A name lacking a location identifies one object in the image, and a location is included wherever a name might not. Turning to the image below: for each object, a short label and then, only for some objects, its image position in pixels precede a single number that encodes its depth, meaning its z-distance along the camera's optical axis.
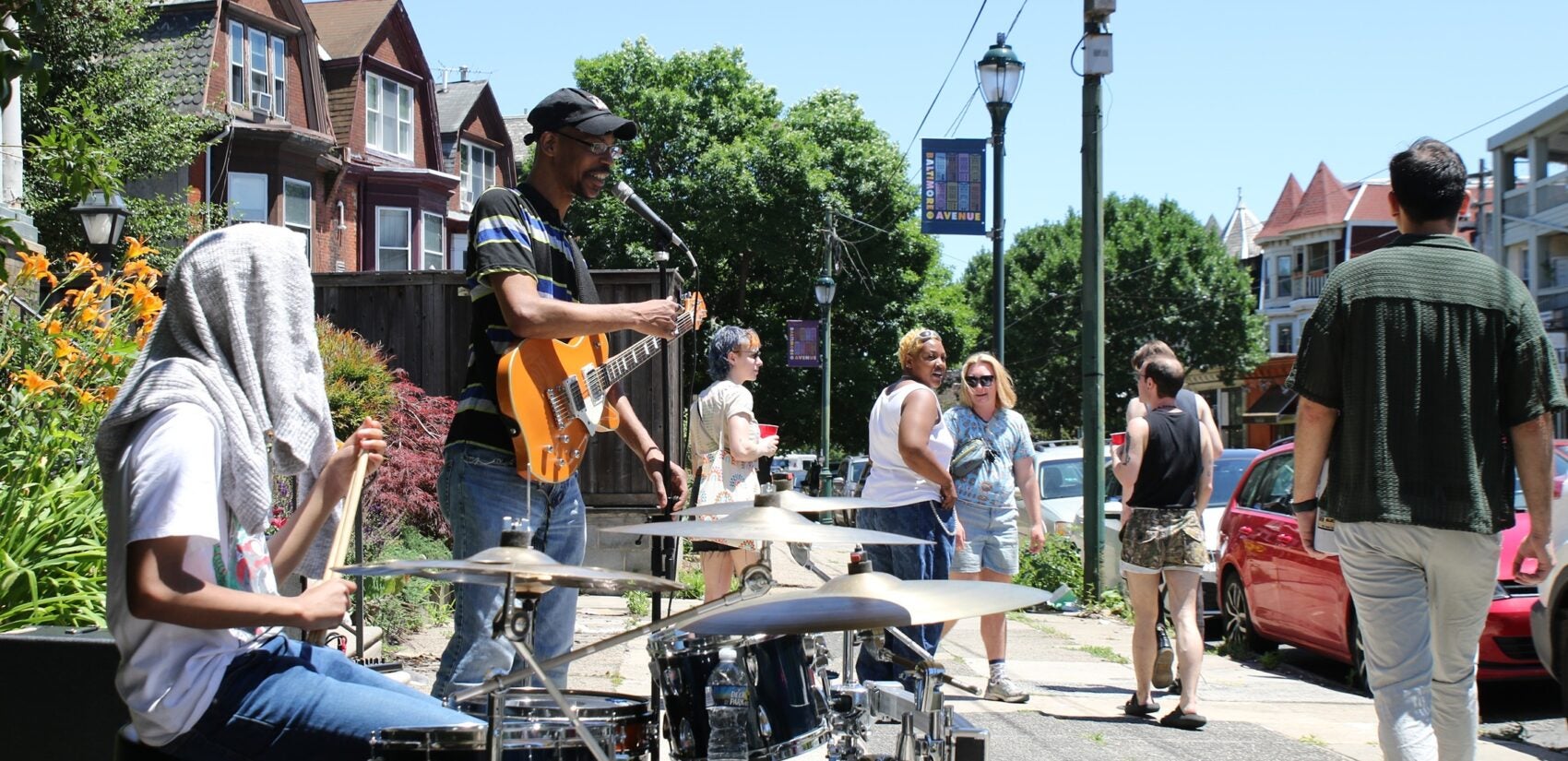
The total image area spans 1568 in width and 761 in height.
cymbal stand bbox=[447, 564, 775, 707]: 2.55
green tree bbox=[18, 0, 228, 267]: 19.84
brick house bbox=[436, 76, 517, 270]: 39.56
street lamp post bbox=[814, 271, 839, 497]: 28.53
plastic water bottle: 3.28
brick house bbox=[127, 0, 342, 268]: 27.84
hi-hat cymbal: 3.82
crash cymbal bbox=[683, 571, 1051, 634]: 3.06
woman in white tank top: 6.38
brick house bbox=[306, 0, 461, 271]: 33.28
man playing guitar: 3.75
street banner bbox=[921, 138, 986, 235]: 17.16
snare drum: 2.69
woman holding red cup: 7.66
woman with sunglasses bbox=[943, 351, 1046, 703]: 7.31
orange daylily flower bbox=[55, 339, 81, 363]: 5.48
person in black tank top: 6.80
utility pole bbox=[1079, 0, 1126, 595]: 12.00
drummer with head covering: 2.42
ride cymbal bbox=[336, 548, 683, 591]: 2.62
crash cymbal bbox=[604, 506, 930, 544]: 3.45
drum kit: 2.64
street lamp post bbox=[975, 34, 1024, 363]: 13.93
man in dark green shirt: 4.05
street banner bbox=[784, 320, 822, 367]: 29.55
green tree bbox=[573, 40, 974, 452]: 35.41
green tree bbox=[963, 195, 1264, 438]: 50.81
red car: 7.08
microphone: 5.15
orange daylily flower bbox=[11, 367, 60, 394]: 5.20
